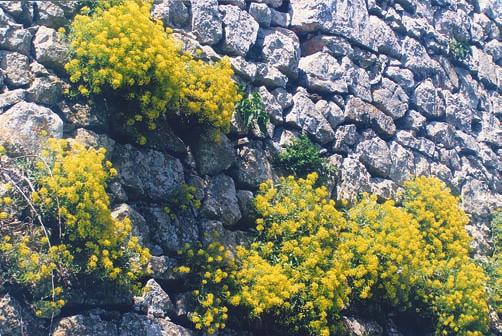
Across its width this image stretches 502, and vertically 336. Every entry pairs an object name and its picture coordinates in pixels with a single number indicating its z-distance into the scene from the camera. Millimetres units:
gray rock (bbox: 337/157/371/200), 7441
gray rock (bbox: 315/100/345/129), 7711
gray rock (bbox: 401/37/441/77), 9172
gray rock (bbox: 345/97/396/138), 8016
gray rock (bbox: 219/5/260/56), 7070
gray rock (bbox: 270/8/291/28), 7805
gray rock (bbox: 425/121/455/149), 9109
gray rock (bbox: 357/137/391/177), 7965
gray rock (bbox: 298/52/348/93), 7782
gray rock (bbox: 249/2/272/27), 7531
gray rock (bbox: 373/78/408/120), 8555
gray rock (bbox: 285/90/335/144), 7375
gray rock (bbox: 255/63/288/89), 7234
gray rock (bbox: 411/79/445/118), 9078
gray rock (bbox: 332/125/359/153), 7676
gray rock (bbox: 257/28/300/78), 7445
